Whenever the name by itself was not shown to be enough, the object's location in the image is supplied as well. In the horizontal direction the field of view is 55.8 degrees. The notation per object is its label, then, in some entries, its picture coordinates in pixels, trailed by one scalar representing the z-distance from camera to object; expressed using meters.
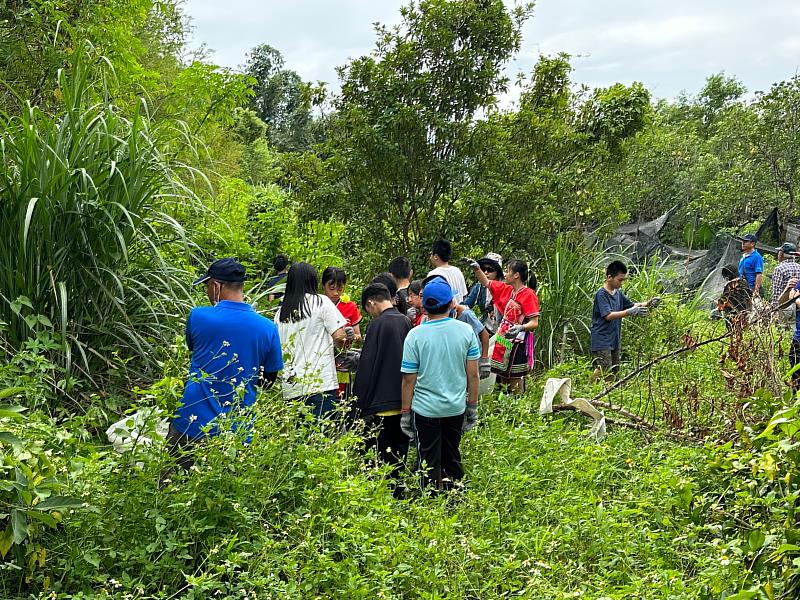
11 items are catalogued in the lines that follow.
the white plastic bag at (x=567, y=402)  6.16
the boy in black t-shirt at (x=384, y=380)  5.38
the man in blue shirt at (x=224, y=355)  3.97
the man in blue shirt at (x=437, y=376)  5.03
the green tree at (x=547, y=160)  8.62
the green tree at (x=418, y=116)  8.46
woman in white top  5.22
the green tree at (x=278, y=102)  40.84
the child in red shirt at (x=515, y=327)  7.12
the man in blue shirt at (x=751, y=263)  11.55
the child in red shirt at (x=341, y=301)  6.11
